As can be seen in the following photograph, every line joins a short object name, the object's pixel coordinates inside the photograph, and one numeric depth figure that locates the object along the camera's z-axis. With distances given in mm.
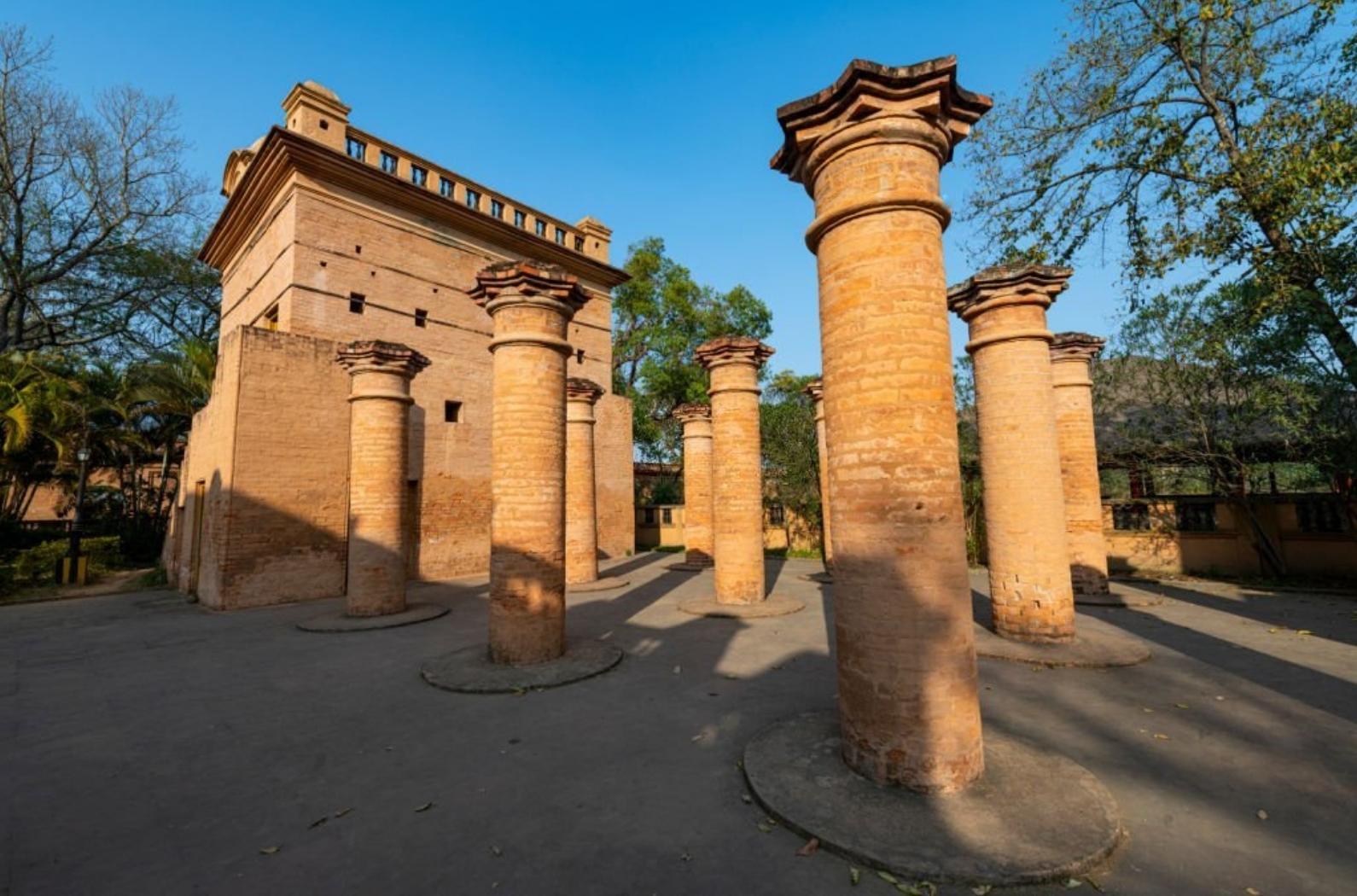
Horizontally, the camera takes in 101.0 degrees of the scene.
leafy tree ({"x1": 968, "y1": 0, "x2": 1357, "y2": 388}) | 8508
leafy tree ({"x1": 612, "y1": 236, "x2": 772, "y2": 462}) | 27938
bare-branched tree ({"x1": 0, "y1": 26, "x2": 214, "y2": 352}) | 18167
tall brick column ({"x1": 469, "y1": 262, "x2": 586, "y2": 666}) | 6941
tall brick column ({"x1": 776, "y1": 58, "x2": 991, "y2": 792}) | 3781
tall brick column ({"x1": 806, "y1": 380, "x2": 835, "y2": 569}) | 13211
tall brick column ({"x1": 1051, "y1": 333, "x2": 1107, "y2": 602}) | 9672
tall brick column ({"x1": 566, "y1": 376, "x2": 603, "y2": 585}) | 13820
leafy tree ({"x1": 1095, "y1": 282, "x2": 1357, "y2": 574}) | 11422
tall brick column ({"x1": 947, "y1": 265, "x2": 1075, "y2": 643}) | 7242
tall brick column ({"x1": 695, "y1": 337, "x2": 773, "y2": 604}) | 10570
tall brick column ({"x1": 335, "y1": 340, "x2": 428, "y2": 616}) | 9891
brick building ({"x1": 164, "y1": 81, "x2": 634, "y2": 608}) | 11680
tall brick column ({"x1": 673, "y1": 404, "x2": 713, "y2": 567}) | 16625
